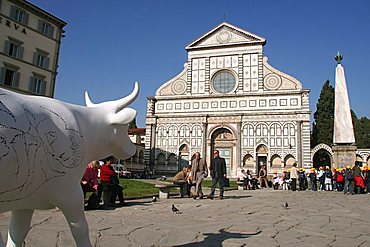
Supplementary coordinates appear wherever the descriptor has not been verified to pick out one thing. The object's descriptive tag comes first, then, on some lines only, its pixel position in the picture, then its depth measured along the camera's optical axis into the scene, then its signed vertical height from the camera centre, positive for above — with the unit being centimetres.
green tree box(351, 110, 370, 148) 4823 +711
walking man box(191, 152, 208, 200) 1124 -9
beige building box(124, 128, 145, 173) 4068 +140
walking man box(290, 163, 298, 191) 1859 -19
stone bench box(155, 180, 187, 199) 1157 -73
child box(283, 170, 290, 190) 2003 -48
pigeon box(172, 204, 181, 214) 720 -96
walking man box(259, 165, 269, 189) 2236 -32
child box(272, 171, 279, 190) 2073 -71
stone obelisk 2022 +316
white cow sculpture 231 +11
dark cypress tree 3690 +673
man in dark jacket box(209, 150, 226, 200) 1093 +3
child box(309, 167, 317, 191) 1873 -33
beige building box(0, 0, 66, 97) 2317 +916
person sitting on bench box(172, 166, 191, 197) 1210 -37
